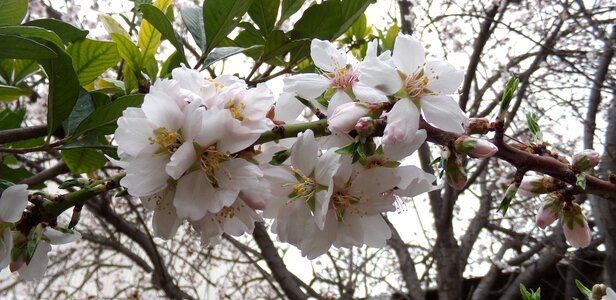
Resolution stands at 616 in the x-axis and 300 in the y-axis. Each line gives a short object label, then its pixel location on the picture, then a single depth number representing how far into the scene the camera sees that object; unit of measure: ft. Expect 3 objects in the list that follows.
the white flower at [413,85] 0.48
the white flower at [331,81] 0.51
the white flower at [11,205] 0.50
